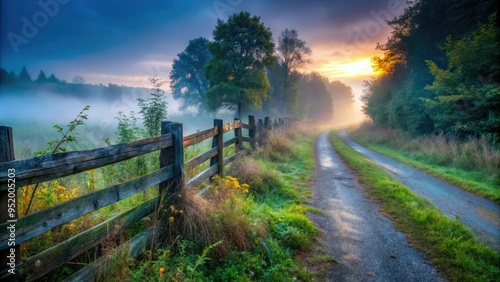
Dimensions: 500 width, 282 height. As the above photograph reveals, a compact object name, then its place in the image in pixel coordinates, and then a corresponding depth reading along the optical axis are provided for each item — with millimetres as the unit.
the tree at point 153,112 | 6938
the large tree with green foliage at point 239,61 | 24641
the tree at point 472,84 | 11766
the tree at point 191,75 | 37719
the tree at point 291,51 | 34531
